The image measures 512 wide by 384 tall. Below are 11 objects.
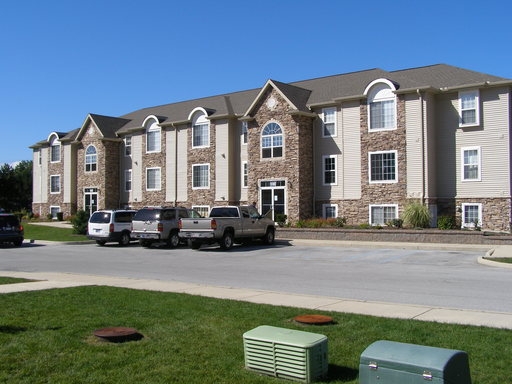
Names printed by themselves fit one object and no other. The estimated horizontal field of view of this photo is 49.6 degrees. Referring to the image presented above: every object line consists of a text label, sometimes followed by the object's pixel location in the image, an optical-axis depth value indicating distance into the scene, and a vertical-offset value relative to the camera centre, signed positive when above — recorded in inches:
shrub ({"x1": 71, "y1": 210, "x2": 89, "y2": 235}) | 1416.1 -48.4
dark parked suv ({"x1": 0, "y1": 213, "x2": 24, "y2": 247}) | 1127.0 -51.0
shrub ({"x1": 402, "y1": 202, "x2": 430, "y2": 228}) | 1139.3 -31.3
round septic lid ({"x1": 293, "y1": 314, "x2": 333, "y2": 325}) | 325.1 -70.4
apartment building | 1172.5 +132.7
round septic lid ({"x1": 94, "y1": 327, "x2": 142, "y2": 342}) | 285.7 -68.2
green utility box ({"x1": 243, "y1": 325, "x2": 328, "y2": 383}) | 223.0 -62.9
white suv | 1125.1 -46.8
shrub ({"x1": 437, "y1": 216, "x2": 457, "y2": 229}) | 1122.0 -45.3
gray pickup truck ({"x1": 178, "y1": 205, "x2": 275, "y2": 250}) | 965.8 -44.6
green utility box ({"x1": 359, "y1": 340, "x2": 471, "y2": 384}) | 179.0 -54.8
